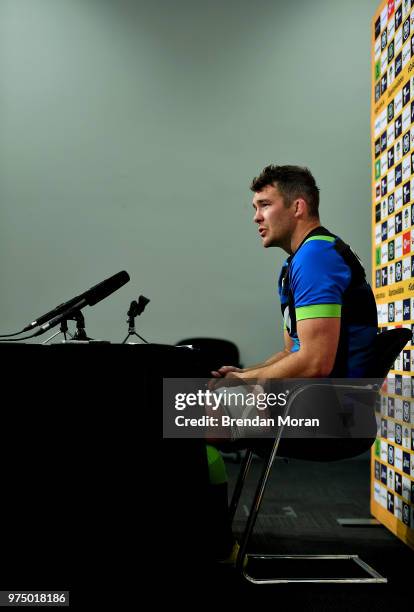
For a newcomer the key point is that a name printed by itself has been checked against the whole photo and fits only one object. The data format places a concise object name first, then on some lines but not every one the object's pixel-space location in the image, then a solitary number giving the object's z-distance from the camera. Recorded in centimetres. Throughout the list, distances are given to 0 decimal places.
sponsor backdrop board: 219
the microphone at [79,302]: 147
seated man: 159
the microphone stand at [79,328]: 159
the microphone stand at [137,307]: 237
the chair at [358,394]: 159
